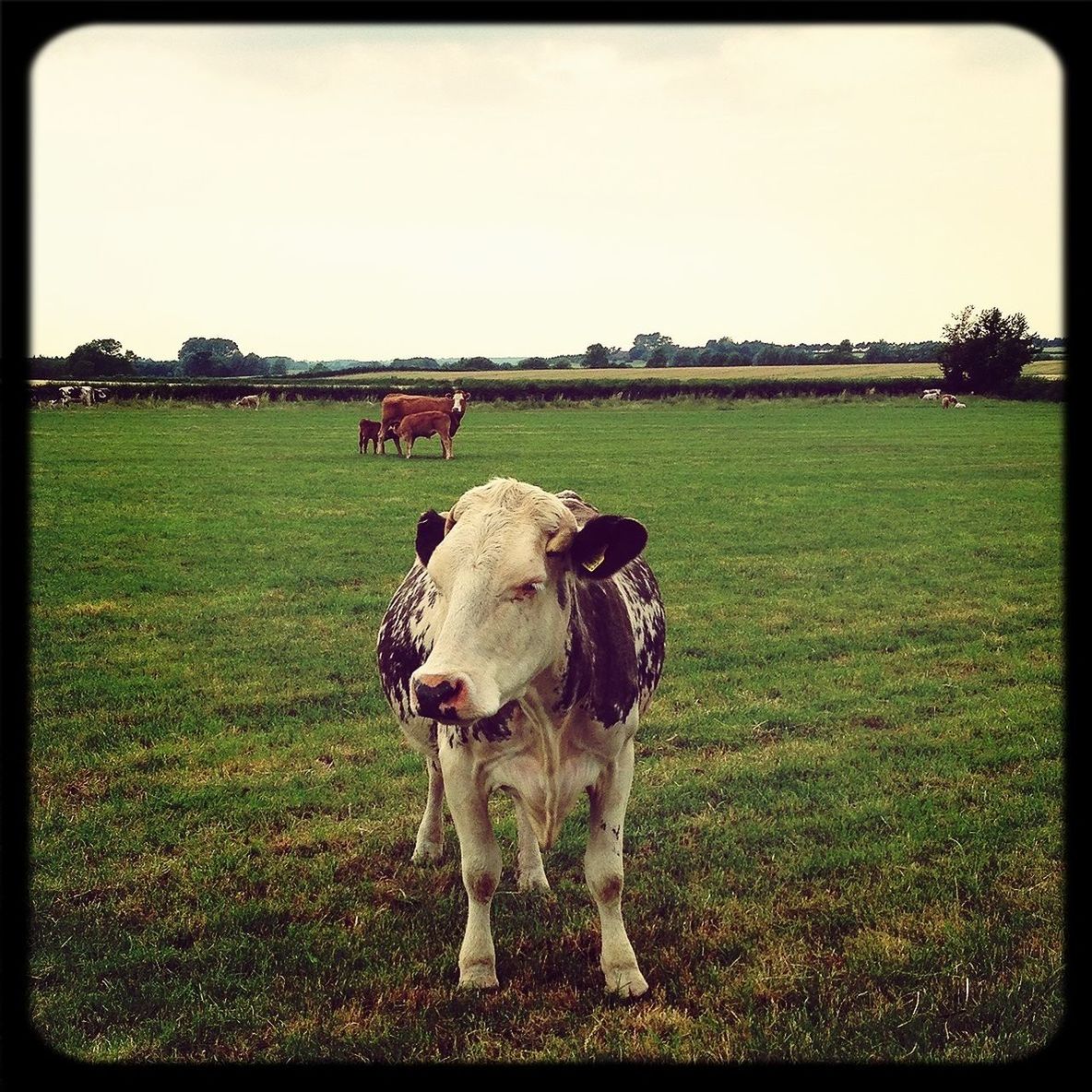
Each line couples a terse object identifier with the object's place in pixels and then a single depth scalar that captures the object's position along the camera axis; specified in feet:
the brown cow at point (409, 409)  89.51
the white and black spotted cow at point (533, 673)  11.17
